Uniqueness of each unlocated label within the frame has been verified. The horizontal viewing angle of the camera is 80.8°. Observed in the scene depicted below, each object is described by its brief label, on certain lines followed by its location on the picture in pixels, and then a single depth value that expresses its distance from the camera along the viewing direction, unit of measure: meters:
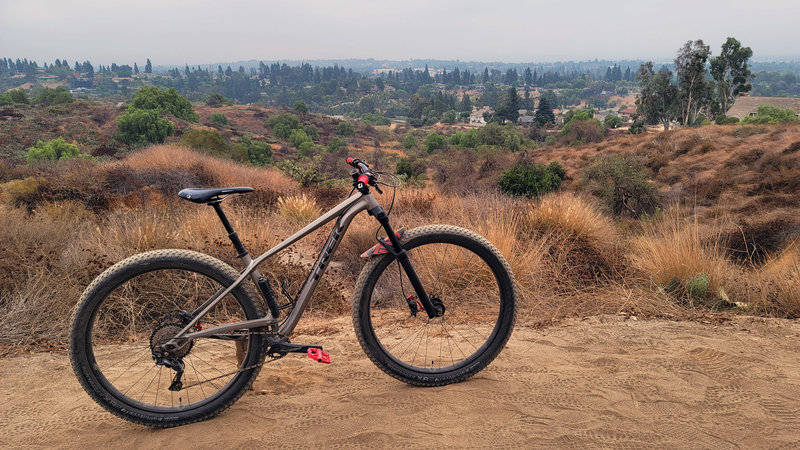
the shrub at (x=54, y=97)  59.19
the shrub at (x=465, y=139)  61.40
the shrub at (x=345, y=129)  80.59
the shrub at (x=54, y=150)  27.46
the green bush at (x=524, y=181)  16.20
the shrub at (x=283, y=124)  71.62
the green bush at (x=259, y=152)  42.94
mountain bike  2.93
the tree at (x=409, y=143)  74.19
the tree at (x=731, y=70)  53.75
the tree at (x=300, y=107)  91.77
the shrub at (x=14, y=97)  55.19
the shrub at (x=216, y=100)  90.69
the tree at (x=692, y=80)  48.43
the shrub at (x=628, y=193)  15.75
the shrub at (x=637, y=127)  57.59
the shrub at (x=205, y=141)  20.97
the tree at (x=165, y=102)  51.53
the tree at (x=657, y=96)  57.69
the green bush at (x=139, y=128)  38.00
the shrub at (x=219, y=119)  67.25
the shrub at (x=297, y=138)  66.57
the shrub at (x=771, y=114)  42.34
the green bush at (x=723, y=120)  43.68
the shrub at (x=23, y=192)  9.63
